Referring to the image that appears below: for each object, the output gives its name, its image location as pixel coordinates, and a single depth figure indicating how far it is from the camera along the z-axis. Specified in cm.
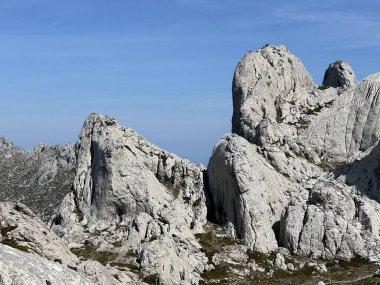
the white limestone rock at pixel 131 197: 9781
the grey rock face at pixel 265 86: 13425
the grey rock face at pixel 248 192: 9950
